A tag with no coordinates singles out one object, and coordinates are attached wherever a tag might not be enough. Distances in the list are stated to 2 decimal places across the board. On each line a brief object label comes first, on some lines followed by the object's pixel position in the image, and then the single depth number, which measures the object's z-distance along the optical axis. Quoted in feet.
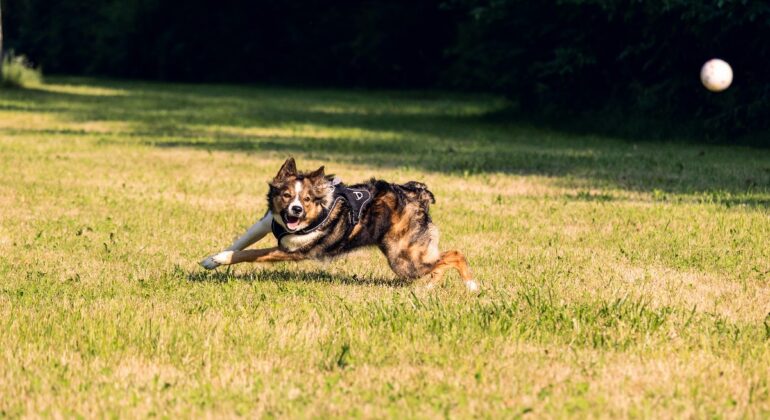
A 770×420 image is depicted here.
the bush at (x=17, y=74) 152.46
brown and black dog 27.71
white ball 55.67
